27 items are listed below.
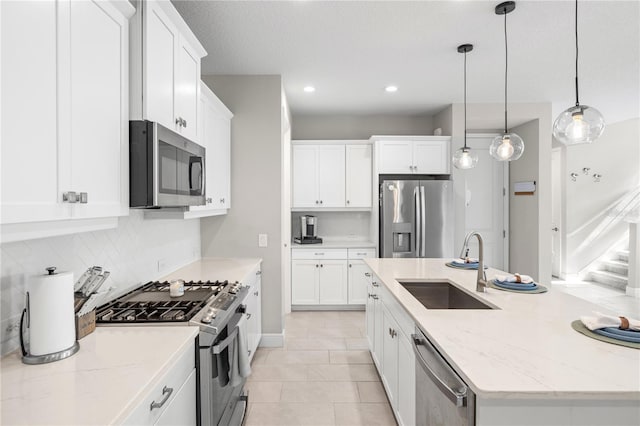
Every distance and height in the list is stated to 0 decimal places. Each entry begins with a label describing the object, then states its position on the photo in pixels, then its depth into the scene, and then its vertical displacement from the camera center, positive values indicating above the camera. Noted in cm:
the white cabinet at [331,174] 495 +54
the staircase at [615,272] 604 -110
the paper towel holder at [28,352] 119 -48
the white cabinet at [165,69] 158 +74
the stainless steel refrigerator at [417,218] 452 -7
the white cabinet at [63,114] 95 +32
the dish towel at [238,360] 192 -85
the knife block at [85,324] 140 -46
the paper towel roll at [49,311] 117 -33
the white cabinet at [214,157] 236 +48
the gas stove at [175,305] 160 -48
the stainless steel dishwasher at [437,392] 115 -65
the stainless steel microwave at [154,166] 156 +22
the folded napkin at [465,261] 294 -42
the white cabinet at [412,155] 474 +78
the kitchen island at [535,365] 104 -51
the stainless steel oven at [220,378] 157 -80
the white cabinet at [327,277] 471 -87
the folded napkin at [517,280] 219 -42
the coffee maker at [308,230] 496 -25
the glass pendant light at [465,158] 316 +49
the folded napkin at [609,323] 138 -44
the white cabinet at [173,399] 106 -65
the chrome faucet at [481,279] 207 -40
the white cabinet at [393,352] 185 -89
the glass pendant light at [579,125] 186 +47
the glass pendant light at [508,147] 257 +48
